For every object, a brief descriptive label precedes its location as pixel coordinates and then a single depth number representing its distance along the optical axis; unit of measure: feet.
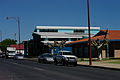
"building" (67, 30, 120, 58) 176.65
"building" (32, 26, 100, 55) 267.27
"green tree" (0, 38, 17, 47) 546.14
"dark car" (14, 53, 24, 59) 205.26
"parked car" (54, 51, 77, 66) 107.14
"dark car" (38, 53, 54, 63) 136.98
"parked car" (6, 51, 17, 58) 241.76
